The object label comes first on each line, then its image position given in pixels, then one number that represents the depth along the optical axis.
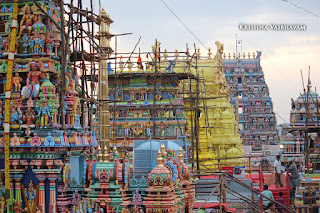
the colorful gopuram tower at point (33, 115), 16.78
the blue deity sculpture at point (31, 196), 16.94
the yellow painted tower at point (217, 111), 46.38
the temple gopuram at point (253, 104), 70.75
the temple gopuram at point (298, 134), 43.03
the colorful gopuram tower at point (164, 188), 16.73
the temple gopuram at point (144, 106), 38.19
